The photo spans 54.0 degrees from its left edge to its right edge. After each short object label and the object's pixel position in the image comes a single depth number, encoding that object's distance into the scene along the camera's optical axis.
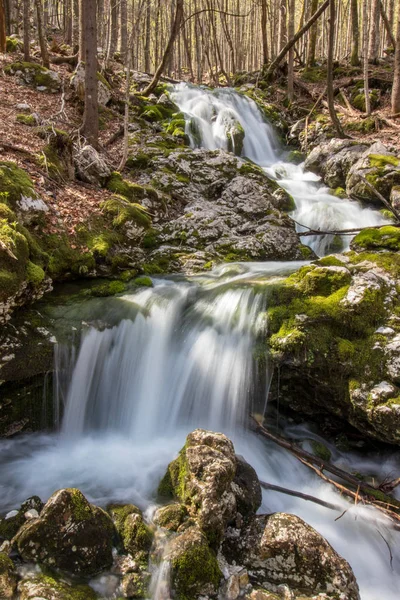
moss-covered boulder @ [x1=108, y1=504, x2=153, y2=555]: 3.54
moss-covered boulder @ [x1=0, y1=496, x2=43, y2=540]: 3.59
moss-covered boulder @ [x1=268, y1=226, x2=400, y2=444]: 4.74
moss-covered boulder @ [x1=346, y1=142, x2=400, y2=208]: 9.94
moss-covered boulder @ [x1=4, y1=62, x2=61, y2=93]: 13.55
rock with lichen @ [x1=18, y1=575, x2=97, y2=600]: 2.98
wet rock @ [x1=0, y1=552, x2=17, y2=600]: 3.03
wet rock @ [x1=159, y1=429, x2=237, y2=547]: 3.59
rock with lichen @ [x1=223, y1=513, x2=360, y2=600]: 3.31
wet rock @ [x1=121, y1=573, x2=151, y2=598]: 3.24
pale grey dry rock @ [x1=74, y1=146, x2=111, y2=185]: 9.24
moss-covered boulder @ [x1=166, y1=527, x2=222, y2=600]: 3.19
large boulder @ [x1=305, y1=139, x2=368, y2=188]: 11.95
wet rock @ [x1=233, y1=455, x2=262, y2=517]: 3.99
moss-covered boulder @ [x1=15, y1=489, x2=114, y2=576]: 3.35
